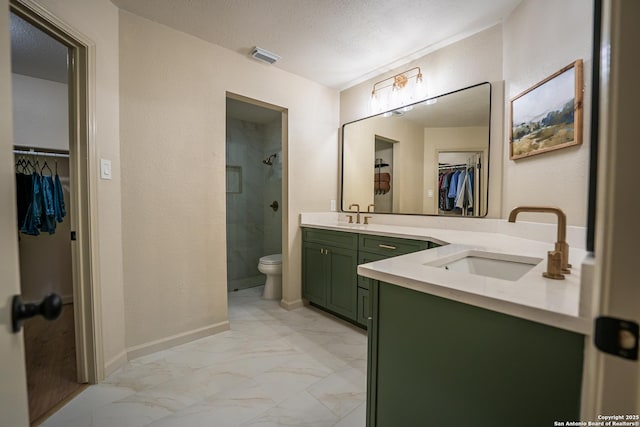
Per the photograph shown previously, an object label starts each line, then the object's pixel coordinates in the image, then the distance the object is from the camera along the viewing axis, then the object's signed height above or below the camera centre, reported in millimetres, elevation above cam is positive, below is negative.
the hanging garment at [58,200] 2598 +30
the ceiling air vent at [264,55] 2314 +1329
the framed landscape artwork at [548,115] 1328 +511
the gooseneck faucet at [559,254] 859 -165
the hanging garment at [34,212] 2420 -82
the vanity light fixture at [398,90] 2426 +1099
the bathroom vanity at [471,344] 620 -393
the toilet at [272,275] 3084 -857
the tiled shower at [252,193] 3715 +155
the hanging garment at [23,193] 2432 +92
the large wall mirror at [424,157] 2102 +436
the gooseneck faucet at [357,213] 2861 -102
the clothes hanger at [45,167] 2779 +369
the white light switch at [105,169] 1665 +220
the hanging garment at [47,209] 2506 -57
